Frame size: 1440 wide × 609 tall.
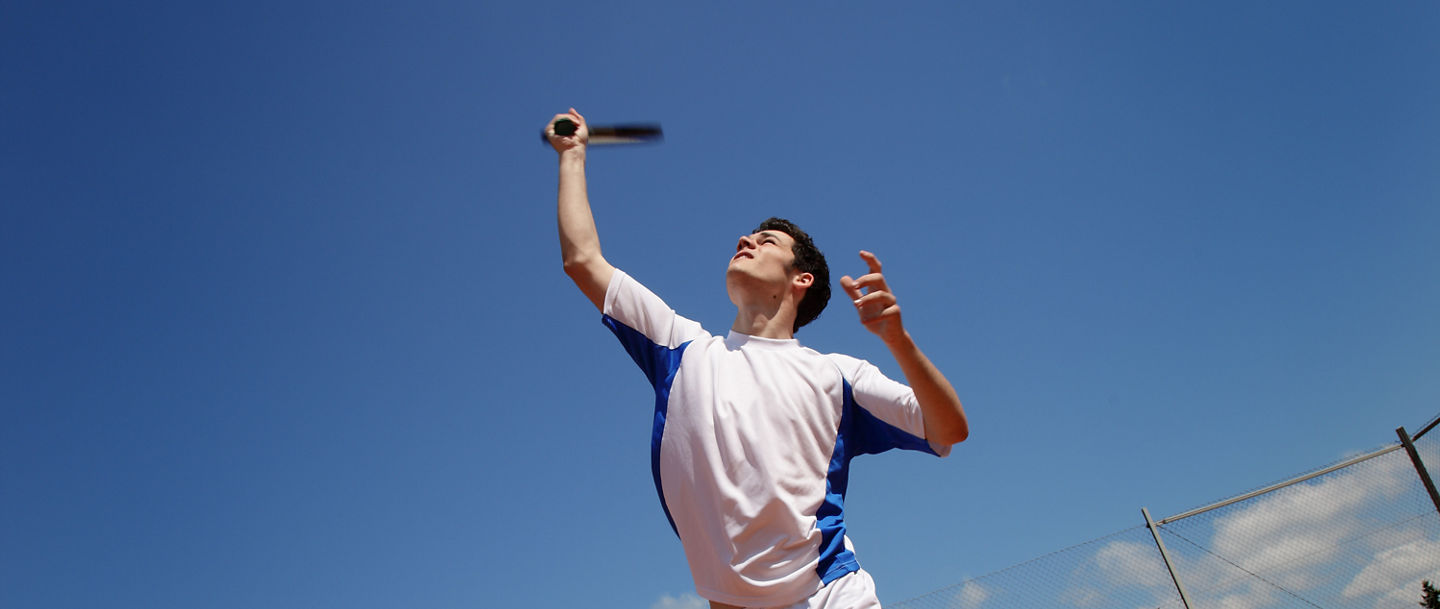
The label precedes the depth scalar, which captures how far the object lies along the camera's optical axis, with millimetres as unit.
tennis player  1665
